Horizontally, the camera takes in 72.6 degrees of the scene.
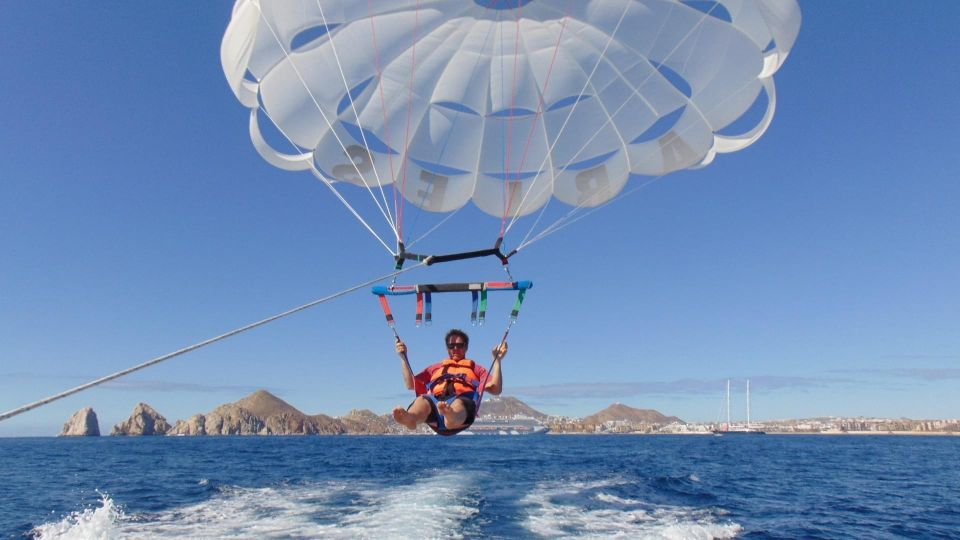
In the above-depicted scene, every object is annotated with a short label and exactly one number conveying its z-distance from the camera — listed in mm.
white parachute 10531
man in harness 7125
